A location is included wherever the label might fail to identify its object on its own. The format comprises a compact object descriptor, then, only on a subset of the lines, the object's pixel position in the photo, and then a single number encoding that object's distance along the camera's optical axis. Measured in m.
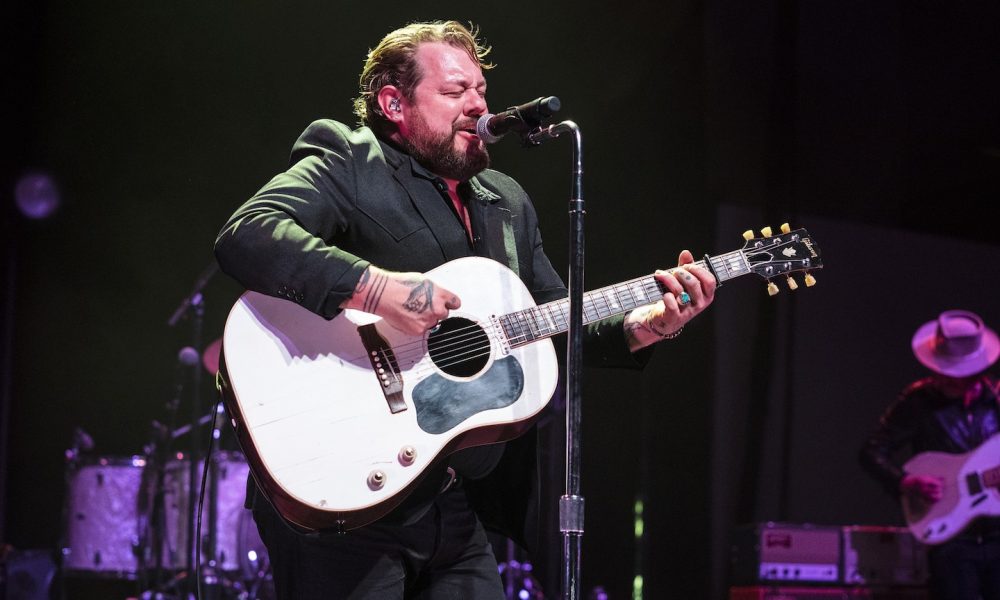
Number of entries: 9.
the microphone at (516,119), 2.51
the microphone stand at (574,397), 2.31
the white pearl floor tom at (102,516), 7.13
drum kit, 7.04
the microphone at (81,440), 7.37
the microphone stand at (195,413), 6.27
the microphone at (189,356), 6.84
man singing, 2.49
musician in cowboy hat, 6.34
